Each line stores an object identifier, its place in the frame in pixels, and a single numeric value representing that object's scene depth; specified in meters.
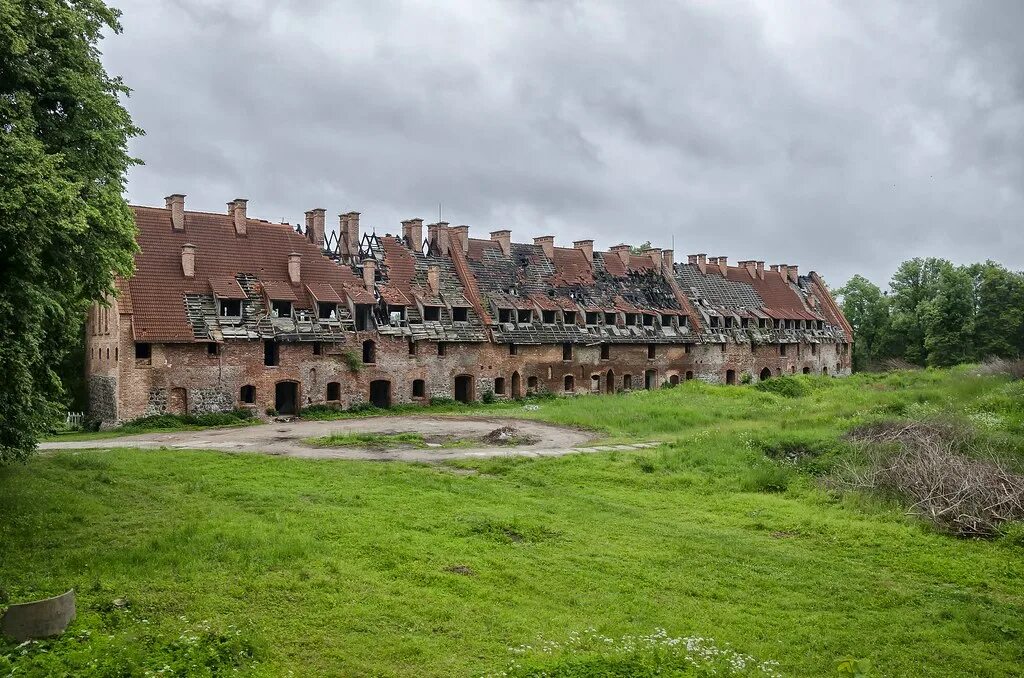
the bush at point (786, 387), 51.25
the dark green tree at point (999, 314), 71.44
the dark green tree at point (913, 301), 78.31
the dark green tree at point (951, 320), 73.56
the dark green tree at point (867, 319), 82.94
